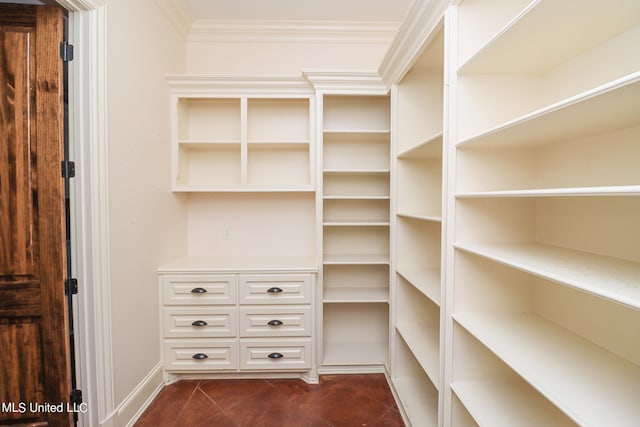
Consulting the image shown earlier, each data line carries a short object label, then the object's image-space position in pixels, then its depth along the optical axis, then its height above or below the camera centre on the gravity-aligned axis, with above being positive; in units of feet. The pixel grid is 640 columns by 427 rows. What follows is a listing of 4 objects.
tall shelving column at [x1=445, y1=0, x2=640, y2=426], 2.83 -0.15
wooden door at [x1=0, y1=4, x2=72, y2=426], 5.00 -0.32
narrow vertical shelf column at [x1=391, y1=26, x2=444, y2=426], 7.51 +0.07
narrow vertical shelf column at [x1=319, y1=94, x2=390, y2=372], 9.17 +0.33
